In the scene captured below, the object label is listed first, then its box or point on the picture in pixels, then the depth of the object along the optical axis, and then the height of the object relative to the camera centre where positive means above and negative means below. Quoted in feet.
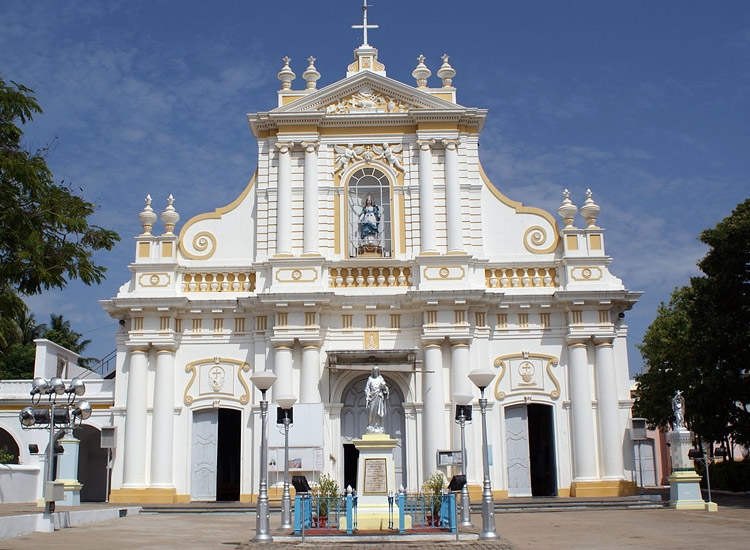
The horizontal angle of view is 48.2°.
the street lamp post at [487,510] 50.75 -3.59
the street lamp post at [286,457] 55.06 -0.34
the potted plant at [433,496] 55.47 -2.99
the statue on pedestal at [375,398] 66.13 +4.20
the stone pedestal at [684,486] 75.51 -3.35
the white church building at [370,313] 80.79 +13.43
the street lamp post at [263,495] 49.96 -2.56
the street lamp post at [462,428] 55.01 +1.51
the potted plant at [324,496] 55.63 -2.93
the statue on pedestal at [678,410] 80.84 +3.66
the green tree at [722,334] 89.86 +12.29
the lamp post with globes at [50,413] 59.26 +2.99
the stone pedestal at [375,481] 53.78 -1.94
